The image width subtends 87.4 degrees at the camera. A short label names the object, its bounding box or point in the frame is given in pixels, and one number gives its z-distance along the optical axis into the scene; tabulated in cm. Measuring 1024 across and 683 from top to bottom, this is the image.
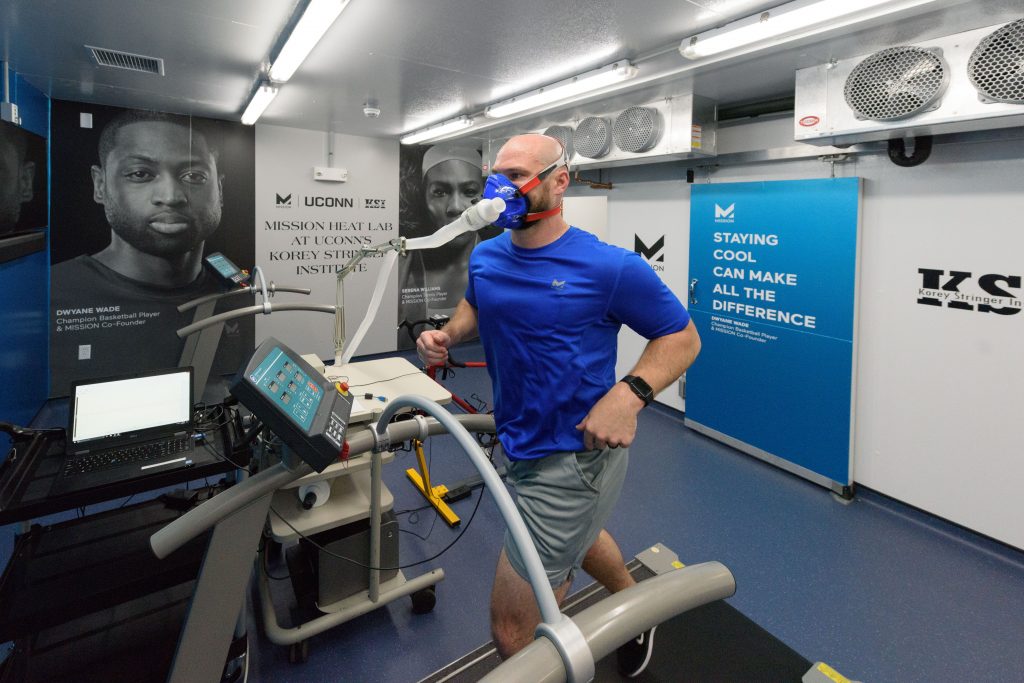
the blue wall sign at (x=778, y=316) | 331
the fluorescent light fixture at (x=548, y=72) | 304
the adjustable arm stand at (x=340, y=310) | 260
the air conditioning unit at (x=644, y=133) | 379
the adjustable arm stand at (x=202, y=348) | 360
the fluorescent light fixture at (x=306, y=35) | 235
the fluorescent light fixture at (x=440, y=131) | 491
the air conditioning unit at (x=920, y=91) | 225
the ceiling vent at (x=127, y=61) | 321
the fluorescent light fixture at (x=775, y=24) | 223
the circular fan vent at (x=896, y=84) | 244
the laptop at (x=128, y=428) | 176
